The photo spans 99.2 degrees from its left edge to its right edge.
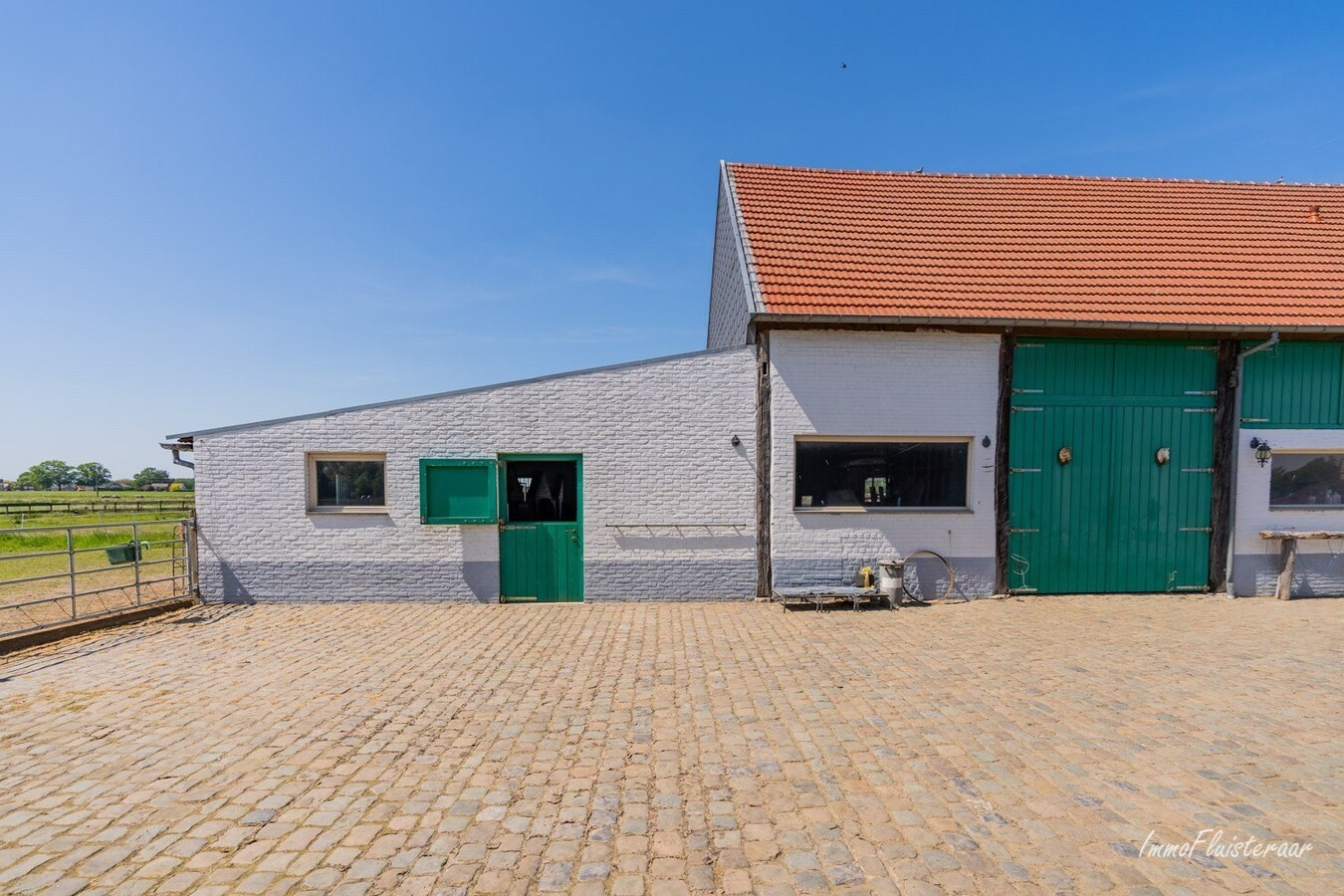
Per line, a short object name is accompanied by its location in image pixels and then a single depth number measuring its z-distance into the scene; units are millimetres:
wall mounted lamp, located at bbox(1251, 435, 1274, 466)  8203
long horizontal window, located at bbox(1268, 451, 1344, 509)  8383
